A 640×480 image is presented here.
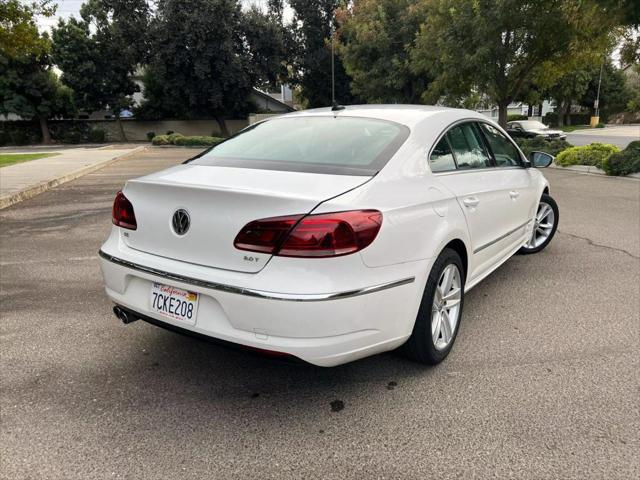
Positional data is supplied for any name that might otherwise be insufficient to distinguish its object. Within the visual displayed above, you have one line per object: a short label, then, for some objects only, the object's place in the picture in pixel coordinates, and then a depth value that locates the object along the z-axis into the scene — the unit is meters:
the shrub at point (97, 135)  40.72
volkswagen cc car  2.35
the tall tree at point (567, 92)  38.34
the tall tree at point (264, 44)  36.44
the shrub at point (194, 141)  28.12
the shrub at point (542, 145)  16.03
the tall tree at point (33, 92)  36.09
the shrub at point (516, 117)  49.13
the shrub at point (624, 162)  11.61
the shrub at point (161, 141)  30.06
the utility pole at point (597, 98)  46.75
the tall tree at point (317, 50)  39.12
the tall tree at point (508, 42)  15.15
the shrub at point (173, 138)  29.50
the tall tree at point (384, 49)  27.55
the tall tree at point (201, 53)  34.38
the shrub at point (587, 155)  12.86
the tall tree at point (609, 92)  49.84
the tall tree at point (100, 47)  36.59
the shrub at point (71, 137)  40.69
